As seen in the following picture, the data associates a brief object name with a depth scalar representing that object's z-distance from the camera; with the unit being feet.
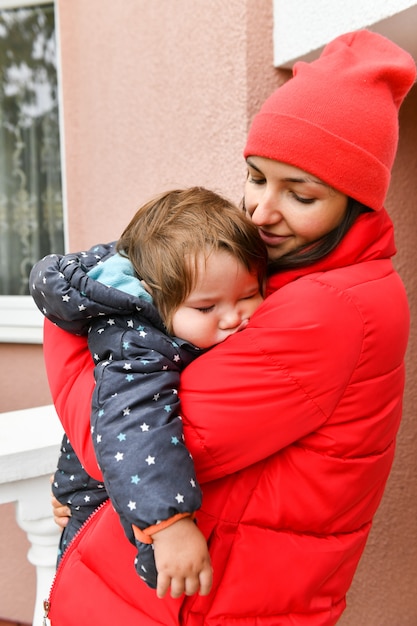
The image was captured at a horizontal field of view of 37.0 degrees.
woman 3.92
